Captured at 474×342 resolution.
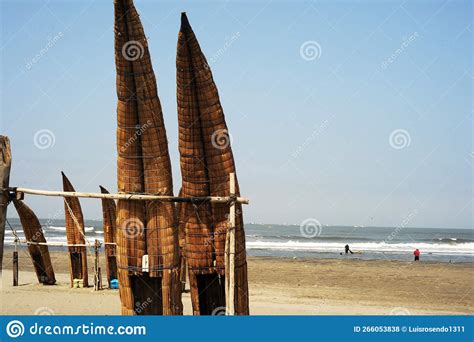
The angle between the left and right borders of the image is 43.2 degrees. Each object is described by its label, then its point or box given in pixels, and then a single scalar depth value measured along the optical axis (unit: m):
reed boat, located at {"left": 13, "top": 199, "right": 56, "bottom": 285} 21.38
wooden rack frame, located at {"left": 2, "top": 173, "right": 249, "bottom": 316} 10.20
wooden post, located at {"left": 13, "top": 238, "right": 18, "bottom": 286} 22.17
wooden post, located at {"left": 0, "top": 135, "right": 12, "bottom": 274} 10.00
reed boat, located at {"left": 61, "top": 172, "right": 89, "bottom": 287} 21.36
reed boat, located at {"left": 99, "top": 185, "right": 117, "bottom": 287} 21.09
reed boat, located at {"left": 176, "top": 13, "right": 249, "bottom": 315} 10.96
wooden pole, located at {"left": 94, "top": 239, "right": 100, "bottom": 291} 20.92
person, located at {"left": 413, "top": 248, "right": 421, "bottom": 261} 41.97
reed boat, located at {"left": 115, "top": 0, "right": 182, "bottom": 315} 10.74
